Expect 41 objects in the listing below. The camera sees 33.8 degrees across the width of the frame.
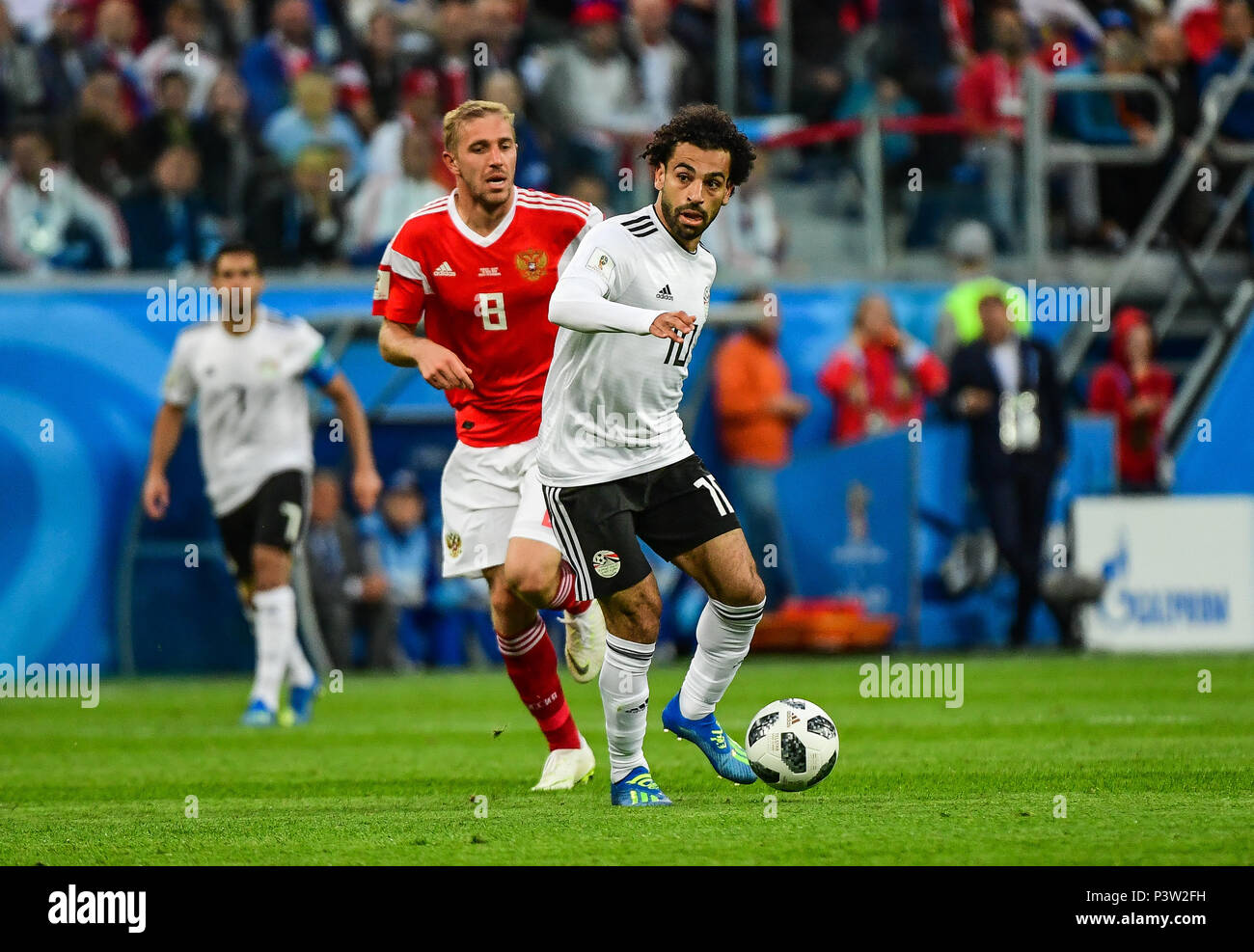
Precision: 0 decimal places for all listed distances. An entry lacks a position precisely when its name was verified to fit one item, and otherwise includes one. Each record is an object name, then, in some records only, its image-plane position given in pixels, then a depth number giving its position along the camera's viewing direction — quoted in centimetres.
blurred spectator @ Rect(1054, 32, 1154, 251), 1775
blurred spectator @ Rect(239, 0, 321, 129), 1730
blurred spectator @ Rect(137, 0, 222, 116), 1714
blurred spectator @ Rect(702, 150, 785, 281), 1702
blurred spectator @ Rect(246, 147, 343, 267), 1645
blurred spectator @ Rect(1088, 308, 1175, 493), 1698
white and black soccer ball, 729
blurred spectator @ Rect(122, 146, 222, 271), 1636
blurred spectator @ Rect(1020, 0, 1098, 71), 1844
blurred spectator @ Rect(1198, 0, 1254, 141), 1791
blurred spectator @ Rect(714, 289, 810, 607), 1641
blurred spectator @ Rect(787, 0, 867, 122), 1816
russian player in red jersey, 816
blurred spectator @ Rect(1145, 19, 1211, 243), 1773
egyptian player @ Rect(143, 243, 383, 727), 1148
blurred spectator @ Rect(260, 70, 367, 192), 1667
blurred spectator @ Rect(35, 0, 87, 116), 1695
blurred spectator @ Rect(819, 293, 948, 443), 1662
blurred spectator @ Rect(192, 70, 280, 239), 1652
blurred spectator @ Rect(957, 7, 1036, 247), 1728
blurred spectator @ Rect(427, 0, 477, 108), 1691
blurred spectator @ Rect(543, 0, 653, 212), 1725
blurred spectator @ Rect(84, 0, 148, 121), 1720
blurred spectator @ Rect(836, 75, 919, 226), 1723
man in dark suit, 1627
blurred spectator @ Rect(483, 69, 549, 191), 1619
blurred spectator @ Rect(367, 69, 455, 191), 1641
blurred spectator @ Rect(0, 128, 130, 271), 1608
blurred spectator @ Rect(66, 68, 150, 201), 1641
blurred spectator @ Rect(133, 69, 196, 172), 1656
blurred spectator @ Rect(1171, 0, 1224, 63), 1845
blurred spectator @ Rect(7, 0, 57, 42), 1714
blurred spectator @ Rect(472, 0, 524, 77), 1702
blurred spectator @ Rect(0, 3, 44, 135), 1689
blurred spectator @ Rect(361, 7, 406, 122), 1734
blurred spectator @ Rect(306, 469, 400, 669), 1574
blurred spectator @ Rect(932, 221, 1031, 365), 1672
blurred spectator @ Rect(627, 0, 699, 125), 1758
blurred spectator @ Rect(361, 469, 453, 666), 1605
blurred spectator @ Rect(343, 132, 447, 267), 1616
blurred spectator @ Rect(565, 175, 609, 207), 1639
